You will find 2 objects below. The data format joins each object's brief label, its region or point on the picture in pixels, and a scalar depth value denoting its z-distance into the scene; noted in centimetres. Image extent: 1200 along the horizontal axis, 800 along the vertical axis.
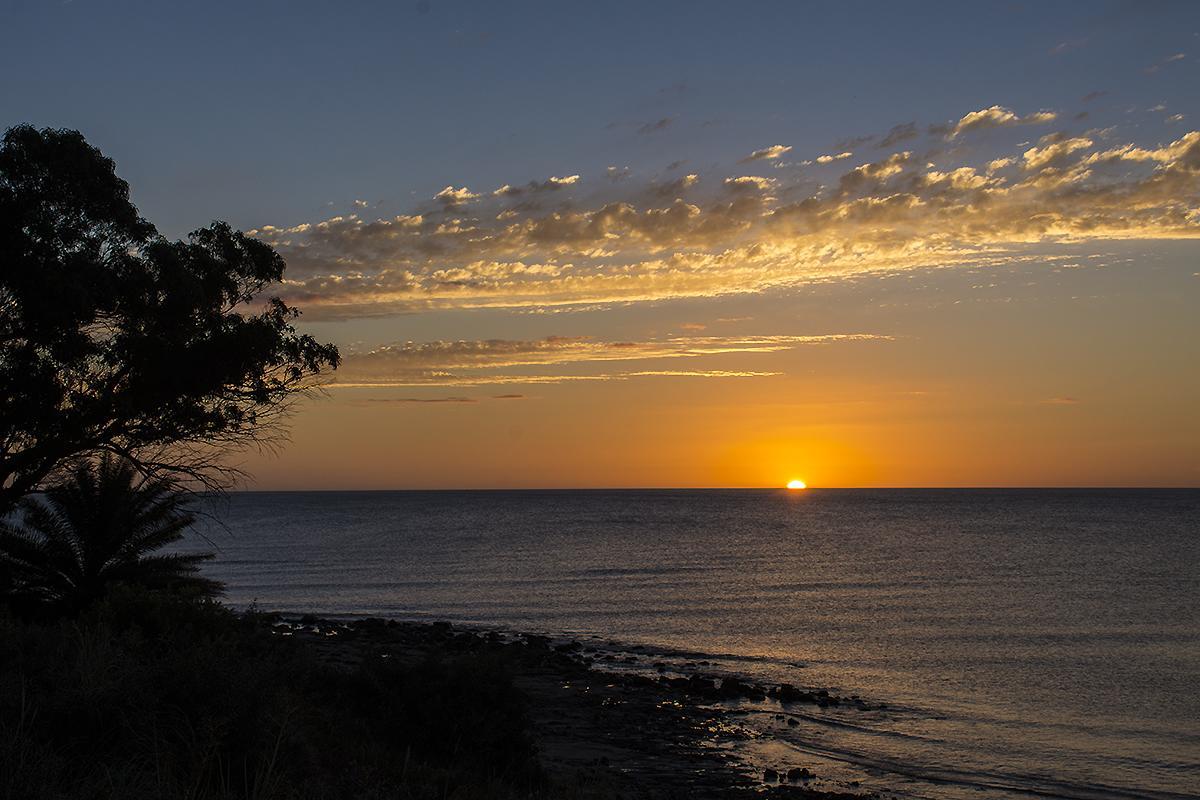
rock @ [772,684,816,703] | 2594
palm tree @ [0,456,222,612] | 2102
